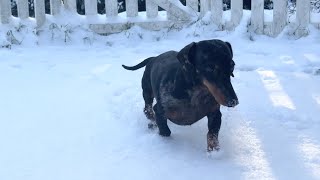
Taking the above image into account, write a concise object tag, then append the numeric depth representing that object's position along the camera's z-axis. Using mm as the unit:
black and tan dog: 2820
